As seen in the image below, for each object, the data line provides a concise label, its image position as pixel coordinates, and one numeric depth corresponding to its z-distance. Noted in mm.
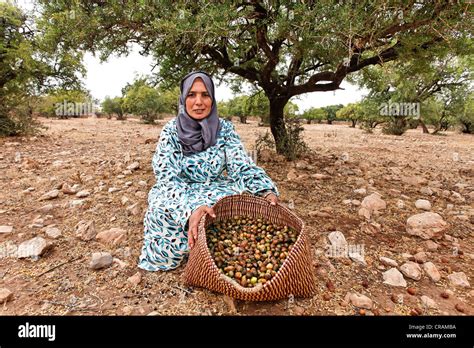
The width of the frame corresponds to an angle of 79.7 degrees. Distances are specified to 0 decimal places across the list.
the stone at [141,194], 3861
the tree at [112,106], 32281
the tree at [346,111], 38978
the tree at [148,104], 21156
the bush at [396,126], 16406
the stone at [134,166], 5047
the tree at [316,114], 50484
